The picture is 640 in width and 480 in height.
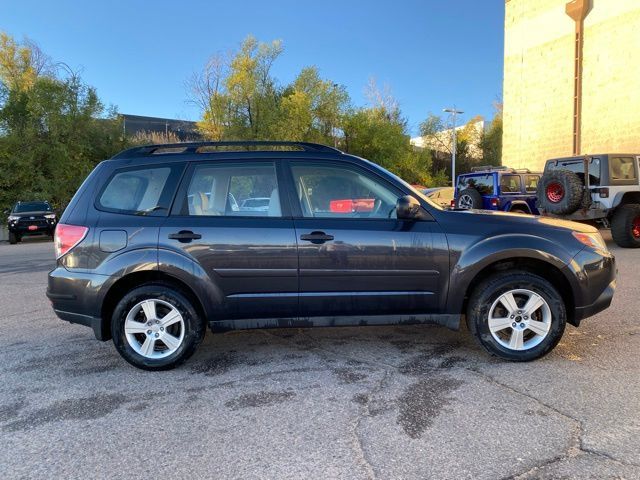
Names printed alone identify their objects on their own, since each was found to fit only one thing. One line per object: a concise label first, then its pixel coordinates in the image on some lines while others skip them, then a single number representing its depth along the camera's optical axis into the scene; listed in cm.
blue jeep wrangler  1252
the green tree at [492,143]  5447
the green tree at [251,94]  3319
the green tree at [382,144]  3956
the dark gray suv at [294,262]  391
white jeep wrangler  1041
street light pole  3985
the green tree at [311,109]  3369
